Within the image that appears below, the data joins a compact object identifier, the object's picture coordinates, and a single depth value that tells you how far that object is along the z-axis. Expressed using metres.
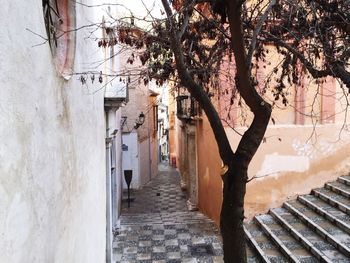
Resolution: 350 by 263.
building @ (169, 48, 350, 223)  11.51
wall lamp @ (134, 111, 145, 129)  19.40
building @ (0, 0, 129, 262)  2.73
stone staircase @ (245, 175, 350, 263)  8.21
